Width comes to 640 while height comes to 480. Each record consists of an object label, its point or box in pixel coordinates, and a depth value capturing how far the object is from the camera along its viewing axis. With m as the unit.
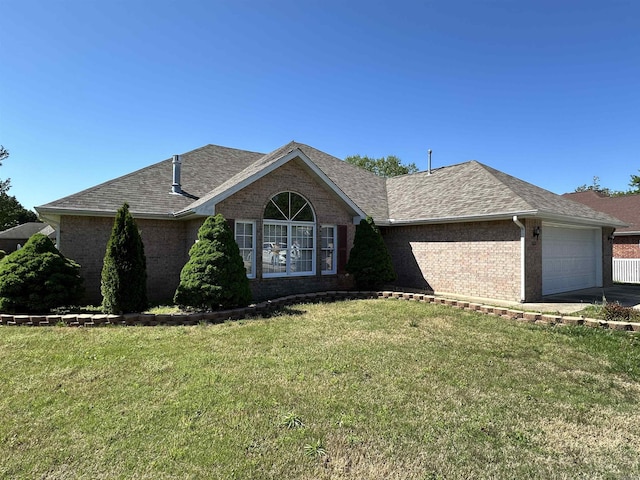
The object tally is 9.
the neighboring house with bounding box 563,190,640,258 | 20.17
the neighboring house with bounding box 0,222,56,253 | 41.46
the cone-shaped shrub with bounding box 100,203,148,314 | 8.81
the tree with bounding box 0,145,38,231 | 41.59
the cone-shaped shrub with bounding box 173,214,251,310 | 9.34
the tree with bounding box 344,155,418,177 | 51.03
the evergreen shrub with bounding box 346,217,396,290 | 13.27
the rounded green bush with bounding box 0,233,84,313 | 8.86
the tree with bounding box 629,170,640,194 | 39.50
